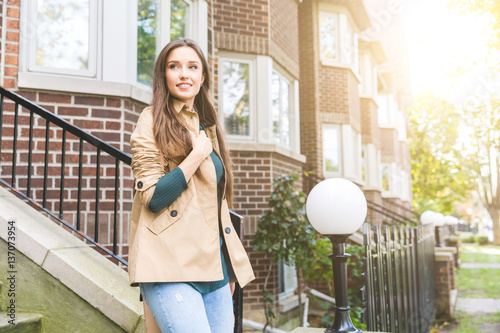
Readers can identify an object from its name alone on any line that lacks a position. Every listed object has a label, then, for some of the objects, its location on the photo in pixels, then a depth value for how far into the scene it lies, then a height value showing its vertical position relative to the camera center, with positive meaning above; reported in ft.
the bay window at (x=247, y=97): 21.73 +5.16
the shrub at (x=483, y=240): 98.17 -7.15
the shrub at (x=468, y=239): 104.79 -7.33
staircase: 8.12 -1.17
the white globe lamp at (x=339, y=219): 7.86 -0.19
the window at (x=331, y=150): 34.55 +4.23
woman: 5.16 -0.03
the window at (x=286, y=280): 22.09 -3.47
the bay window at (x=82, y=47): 13.19 +4.77
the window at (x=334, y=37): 33.94 +12.16
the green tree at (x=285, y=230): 18.99 -0.90
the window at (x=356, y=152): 37.83 +4.50
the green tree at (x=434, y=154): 62.08 +8.50
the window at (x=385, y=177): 55.52 +3.48
